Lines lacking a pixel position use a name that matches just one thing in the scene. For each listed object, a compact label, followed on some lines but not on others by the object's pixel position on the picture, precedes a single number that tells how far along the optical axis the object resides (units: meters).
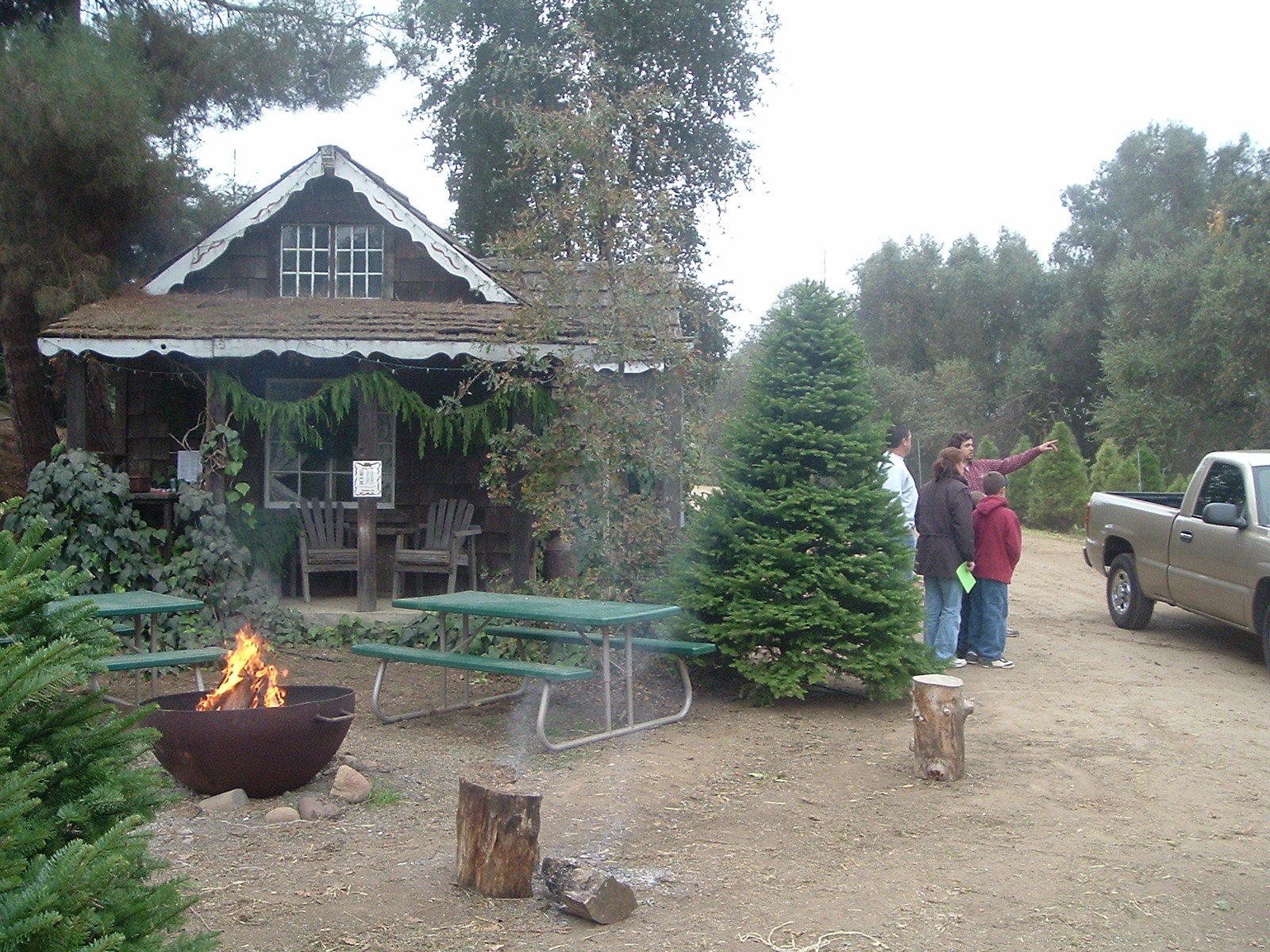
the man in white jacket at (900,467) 9.71
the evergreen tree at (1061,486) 25.59
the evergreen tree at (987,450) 28.27
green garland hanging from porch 11.03
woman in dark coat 9.13
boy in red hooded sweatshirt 9.63
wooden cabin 11.01
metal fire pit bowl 5.67
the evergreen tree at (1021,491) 27.73
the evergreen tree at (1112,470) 24.77
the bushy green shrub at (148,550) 10.23
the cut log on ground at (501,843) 4.65
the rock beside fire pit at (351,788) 5.97
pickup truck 9.58
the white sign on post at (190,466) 10.99
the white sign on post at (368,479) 10.92
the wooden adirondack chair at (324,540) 11.98
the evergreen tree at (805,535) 7.95
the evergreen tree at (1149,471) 24.03
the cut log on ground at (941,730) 6.30
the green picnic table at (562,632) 6.89
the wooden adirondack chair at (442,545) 12.14
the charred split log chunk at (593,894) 4.34
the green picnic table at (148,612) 6.96
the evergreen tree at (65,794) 2.09
